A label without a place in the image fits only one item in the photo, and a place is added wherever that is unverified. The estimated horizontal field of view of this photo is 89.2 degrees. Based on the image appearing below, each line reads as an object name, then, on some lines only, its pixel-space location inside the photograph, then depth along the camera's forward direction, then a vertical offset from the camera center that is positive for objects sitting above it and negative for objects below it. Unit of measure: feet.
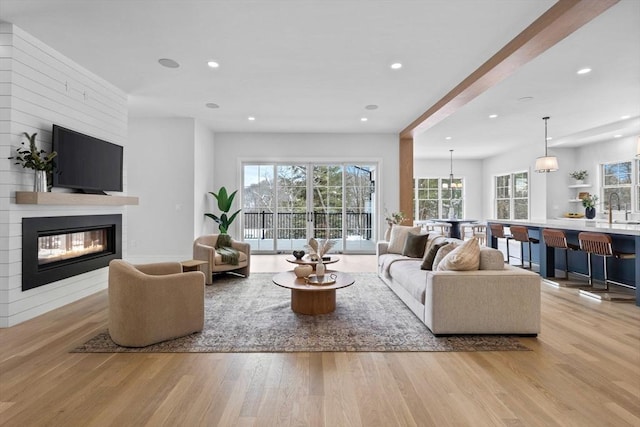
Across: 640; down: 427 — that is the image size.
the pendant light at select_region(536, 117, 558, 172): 20.22 +3.17
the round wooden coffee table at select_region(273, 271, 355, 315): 10.94 -2.89
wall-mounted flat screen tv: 12.25 +2.20
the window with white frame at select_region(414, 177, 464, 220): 37.63 +1.95
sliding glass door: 25.41 +0.90
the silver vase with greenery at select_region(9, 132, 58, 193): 10.89 +1.81
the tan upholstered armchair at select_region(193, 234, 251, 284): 15.62 -2.03
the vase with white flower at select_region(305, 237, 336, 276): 11.83 -1.47
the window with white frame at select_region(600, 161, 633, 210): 24.63 +2.46
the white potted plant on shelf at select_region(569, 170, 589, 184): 27.58 +3.34
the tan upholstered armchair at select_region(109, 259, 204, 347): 8.69 -2.51
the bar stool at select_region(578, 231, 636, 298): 13.35 -1.44
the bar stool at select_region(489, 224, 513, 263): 20.30 -1.07
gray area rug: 8.86 -3.58
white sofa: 9.45 -2.59
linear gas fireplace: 11.21 -1.28
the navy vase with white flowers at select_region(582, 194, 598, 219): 19.96 +0.33
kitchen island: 13.56 -2.07
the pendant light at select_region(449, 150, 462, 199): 36.03 +3.38
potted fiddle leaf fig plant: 22.23 +0.51
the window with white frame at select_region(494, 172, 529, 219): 31.60 +1.94
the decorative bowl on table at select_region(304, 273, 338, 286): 11.14 -2.32
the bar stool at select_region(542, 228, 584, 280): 15.57 -1.30
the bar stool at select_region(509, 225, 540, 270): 17.94 -1.12
